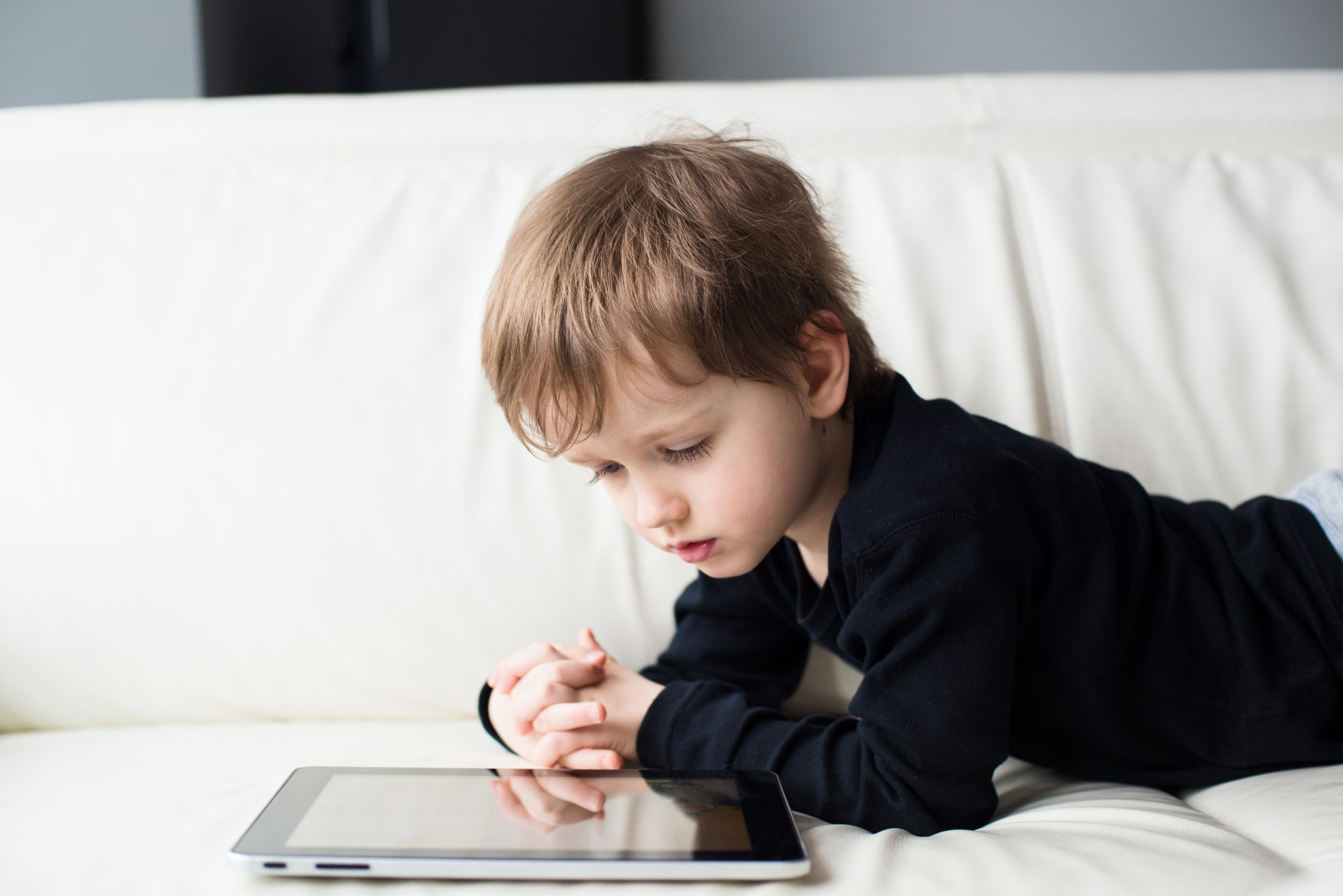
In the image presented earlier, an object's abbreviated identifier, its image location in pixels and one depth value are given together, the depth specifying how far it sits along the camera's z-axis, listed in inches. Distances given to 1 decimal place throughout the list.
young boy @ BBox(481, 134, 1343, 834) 25.3
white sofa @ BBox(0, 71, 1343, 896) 34.4
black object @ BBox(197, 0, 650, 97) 64.6
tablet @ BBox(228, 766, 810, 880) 20.8
